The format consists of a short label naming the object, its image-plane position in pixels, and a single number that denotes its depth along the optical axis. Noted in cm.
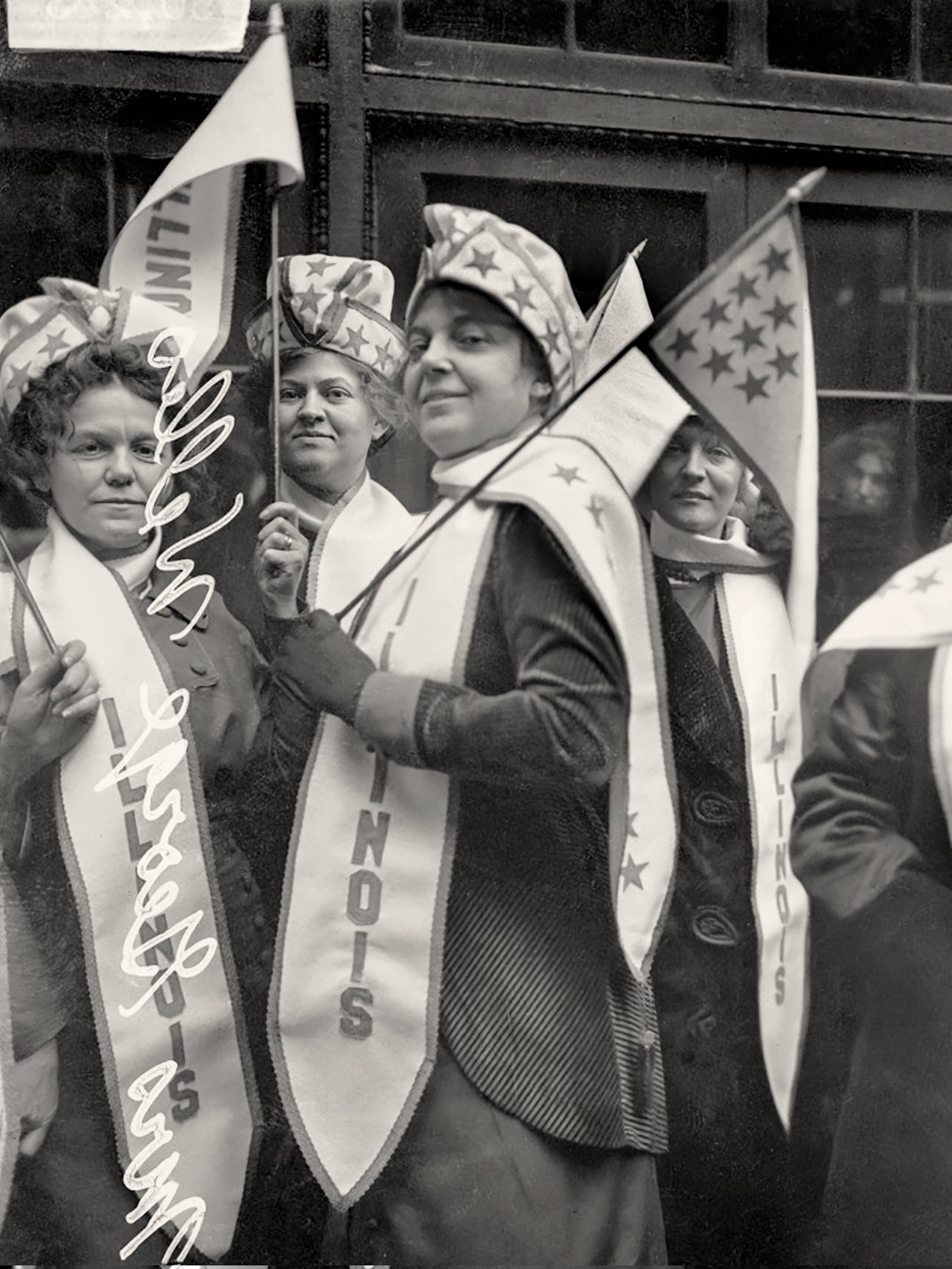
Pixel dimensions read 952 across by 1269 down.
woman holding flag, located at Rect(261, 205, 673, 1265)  308
